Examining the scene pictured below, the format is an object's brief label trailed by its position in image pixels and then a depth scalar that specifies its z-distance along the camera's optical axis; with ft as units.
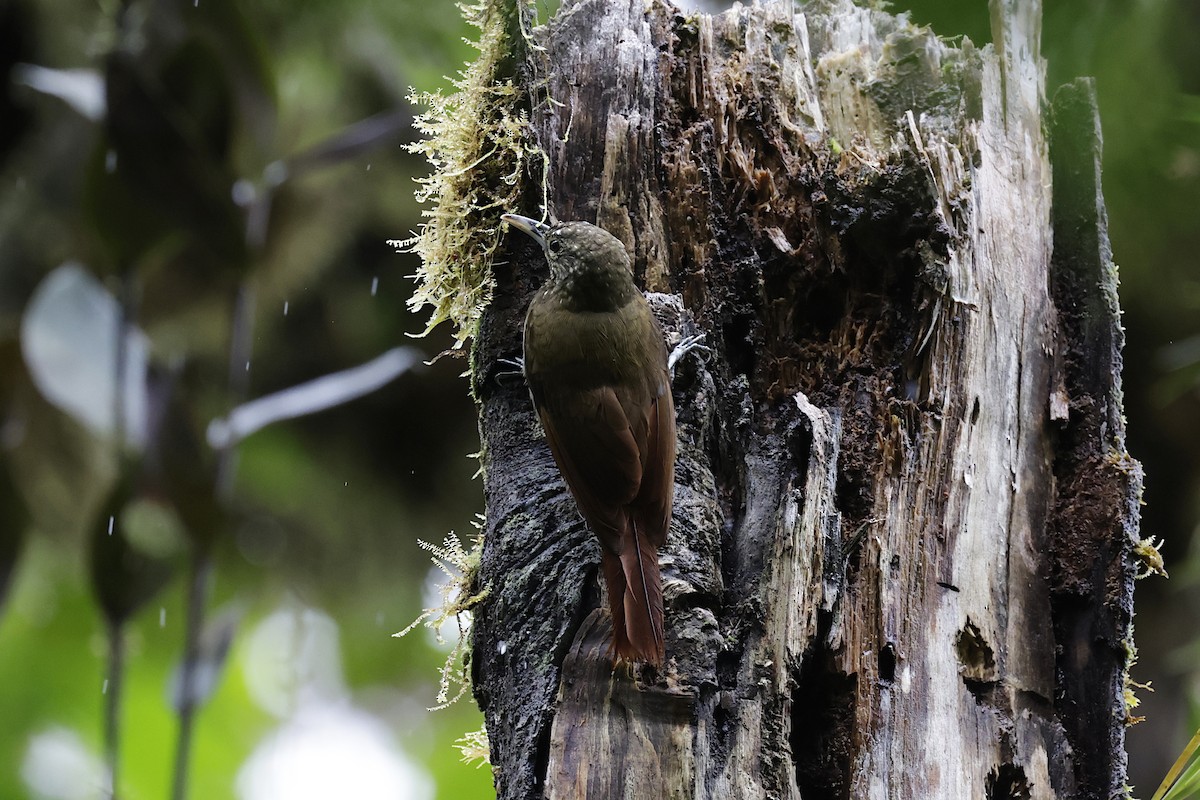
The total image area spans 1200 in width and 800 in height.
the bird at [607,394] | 29.42
